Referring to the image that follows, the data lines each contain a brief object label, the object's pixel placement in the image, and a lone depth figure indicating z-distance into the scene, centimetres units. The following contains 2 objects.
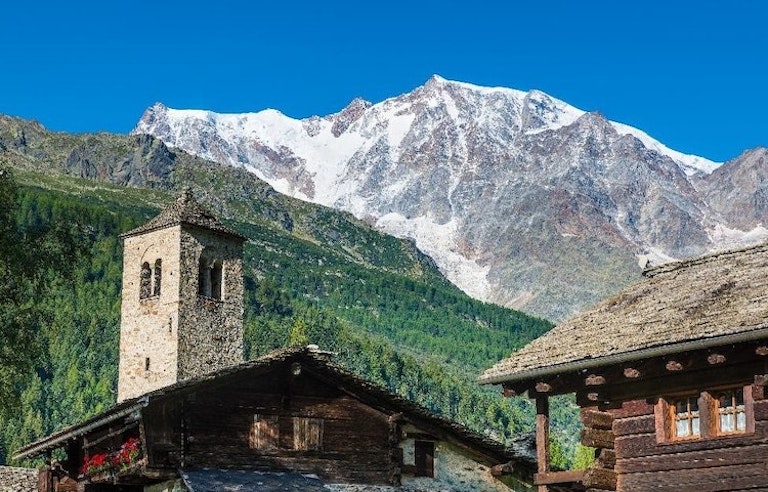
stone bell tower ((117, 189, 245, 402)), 5709
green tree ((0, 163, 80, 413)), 3575
